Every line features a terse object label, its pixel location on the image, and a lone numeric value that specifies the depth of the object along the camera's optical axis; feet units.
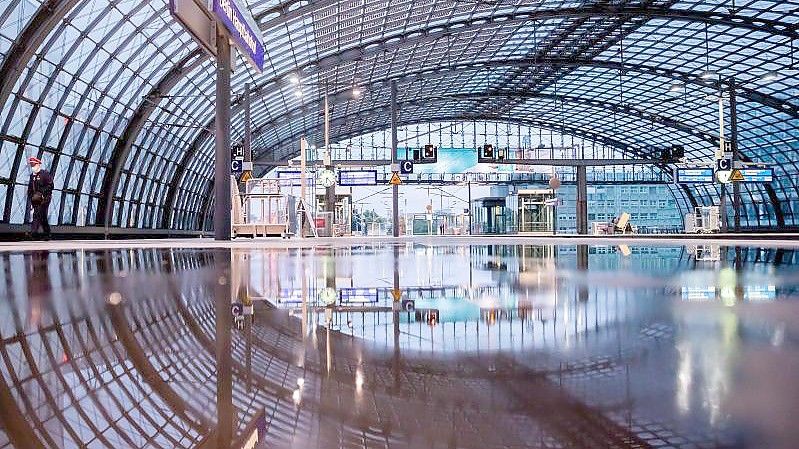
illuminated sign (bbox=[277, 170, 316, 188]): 111.96
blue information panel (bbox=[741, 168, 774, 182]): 123.65
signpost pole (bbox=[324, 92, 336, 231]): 108.02
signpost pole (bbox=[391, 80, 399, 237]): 96.18
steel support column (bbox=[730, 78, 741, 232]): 100.58
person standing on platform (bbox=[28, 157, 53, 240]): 49.52
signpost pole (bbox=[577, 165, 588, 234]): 141.79
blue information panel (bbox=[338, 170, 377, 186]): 116.98
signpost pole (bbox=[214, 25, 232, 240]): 53.21
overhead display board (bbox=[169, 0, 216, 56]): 37.27
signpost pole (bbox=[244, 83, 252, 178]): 94.17
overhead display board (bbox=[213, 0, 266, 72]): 41.91
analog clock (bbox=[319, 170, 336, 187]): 89.81
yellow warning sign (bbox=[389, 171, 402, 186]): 92.73
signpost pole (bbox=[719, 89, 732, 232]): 97.68
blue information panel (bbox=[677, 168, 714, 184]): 124.77
